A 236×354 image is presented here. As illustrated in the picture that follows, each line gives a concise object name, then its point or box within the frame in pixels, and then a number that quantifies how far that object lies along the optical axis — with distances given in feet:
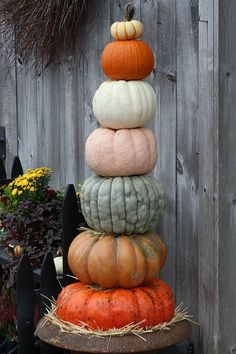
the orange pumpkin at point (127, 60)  11.78
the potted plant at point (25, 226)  14.49
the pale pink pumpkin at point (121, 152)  11.57
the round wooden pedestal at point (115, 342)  10.91
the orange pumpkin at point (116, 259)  11.46
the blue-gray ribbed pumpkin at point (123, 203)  11.50
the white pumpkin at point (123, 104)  11.63
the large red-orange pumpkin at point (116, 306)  11.27
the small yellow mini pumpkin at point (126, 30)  11.88
